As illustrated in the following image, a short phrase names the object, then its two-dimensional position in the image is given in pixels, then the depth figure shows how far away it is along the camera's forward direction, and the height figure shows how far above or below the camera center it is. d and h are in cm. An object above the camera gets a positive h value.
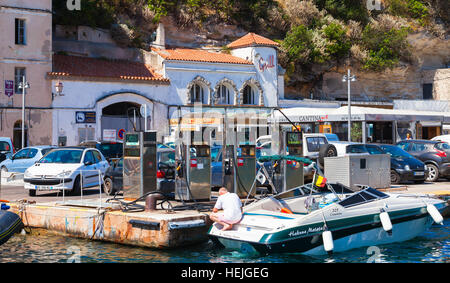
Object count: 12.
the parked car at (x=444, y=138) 2798 +45
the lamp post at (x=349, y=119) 3248 +171
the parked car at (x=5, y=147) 2856 +16
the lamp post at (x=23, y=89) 3282 +354
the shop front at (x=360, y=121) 3438 +171
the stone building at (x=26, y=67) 3522 +529
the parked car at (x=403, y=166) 2298 -78
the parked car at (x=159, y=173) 1830 -78
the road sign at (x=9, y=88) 3491 +383
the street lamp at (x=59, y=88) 3588 +390
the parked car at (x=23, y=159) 2519 -40
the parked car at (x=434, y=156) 2473 -39
